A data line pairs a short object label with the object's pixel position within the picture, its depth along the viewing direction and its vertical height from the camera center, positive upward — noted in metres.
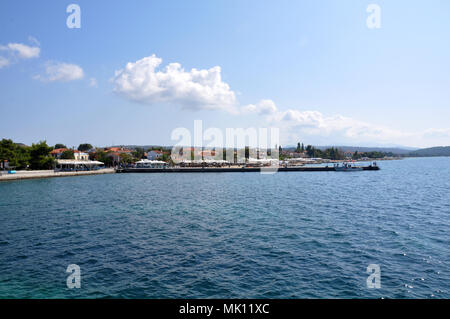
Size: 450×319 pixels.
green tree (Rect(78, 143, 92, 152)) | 179.75 +9.21
